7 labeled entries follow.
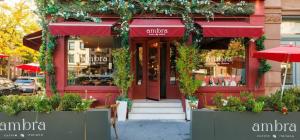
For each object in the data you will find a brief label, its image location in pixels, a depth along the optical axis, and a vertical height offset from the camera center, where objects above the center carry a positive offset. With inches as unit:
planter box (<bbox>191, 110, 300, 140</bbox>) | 158.6 -44.6
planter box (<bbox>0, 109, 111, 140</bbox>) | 158.0 -44.7
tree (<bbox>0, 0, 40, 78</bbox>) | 568.1 +126.8
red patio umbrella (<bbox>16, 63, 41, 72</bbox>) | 380.7 +3.2
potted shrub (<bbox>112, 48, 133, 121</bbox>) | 264.0 -10.9
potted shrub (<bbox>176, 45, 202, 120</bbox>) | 264.6 -1.6
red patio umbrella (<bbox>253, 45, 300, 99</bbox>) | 210.5 +16.3
